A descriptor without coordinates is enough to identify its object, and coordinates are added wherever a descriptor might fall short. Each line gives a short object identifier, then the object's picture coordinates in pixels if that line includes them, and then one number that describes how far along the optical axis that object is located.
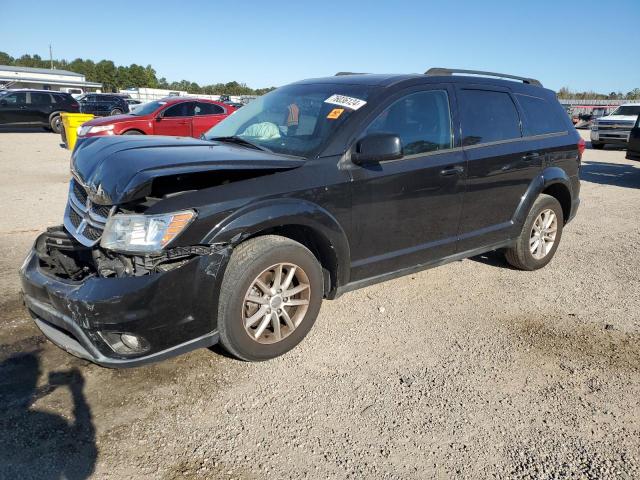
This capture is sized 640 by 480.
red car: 12.67
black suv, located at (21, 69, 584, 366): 2.68
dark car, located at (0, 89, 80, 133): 19.95
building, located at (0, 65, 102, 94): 60.49
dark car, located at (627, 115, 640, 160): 11.01
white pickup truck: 17.22
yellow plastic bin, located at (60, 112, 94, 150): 14.84
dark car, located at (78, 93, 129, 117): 25.36
